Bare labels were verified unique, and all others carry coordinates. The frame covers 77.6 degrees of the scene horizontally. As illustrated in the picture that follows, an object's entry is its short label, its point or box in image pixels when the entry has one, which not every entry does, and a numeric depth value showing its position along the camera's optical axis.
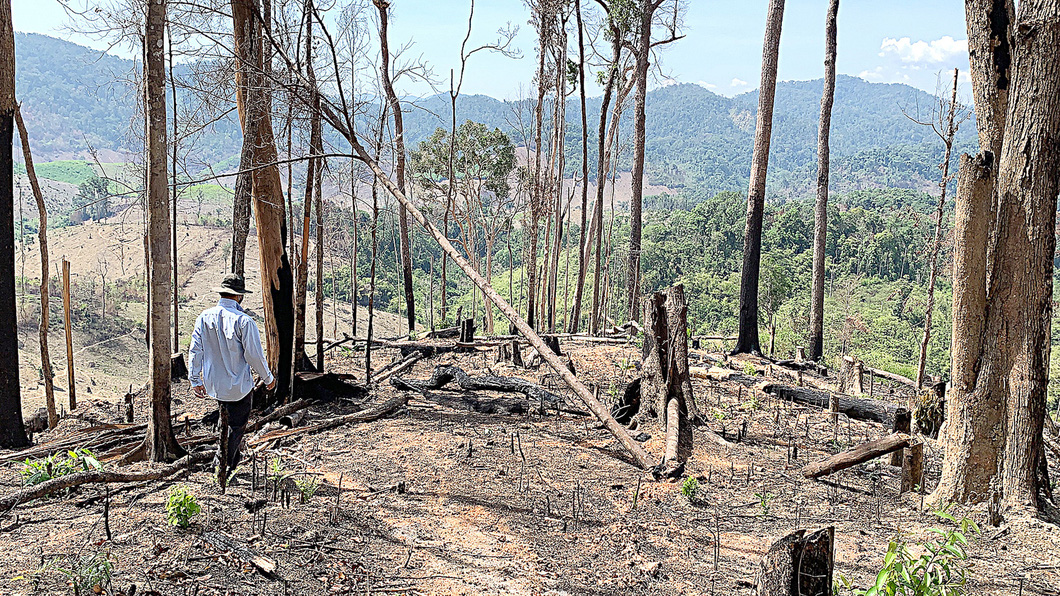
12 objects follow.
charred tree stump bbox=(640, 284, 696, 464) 6.93
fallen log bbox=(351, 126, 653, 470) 6.02
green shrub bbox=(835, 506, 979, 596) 3.05
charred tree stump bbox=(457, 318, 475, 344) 13.63
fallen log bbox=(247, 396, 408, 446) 6.73
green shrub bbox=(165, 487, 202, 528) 4.10
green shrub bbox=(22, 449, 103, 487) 4.81
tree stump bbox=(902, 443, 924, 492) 5.30
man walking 5.07
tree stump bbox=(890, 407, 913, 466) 6.08
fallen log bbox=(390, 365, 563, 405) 9.28
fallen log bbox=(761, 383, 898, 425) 8.44
